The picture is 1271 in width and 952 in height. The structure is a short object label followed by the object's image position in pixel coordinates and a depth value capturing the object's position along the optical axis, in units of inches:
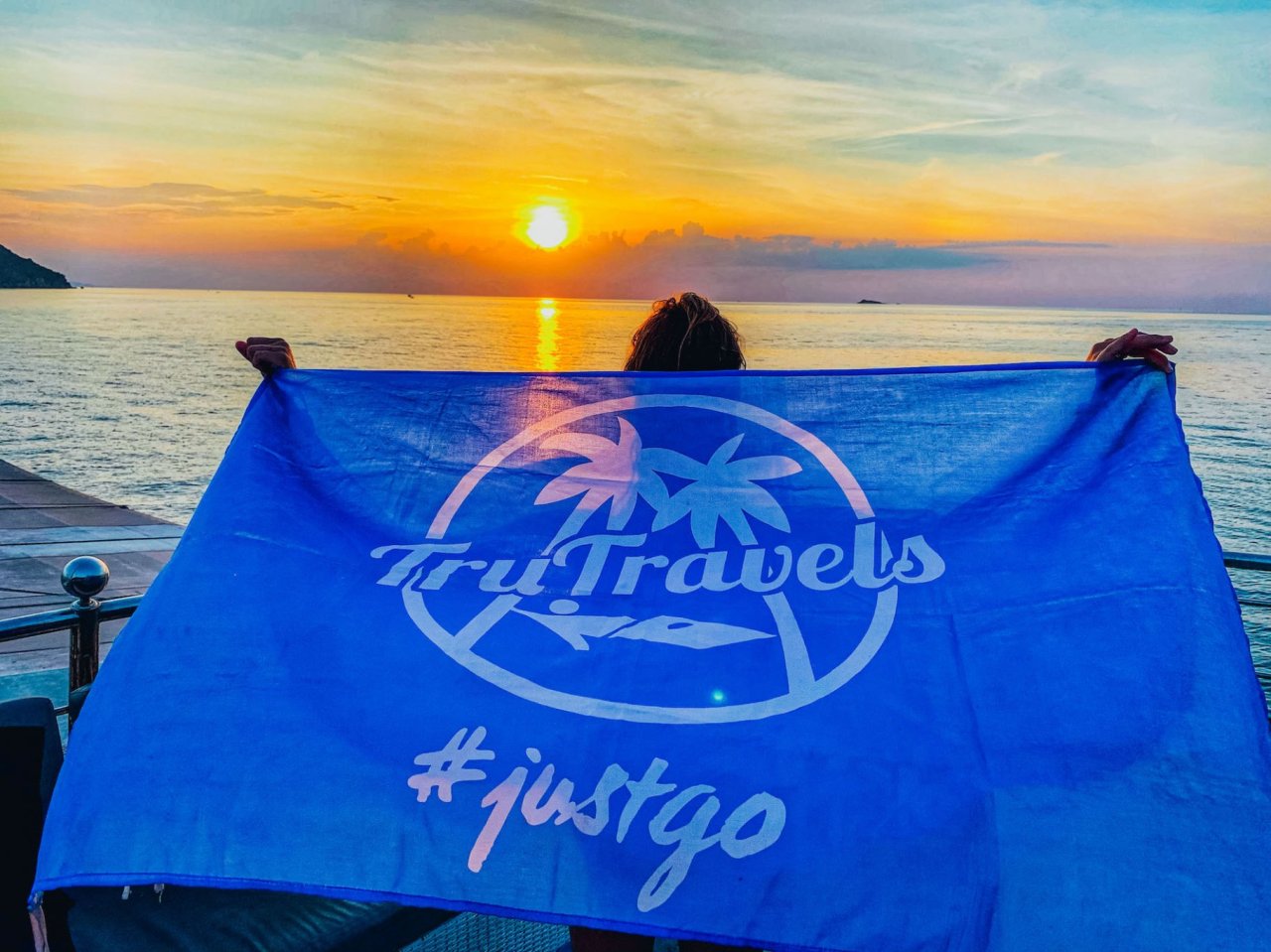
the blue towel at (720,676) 80.3
